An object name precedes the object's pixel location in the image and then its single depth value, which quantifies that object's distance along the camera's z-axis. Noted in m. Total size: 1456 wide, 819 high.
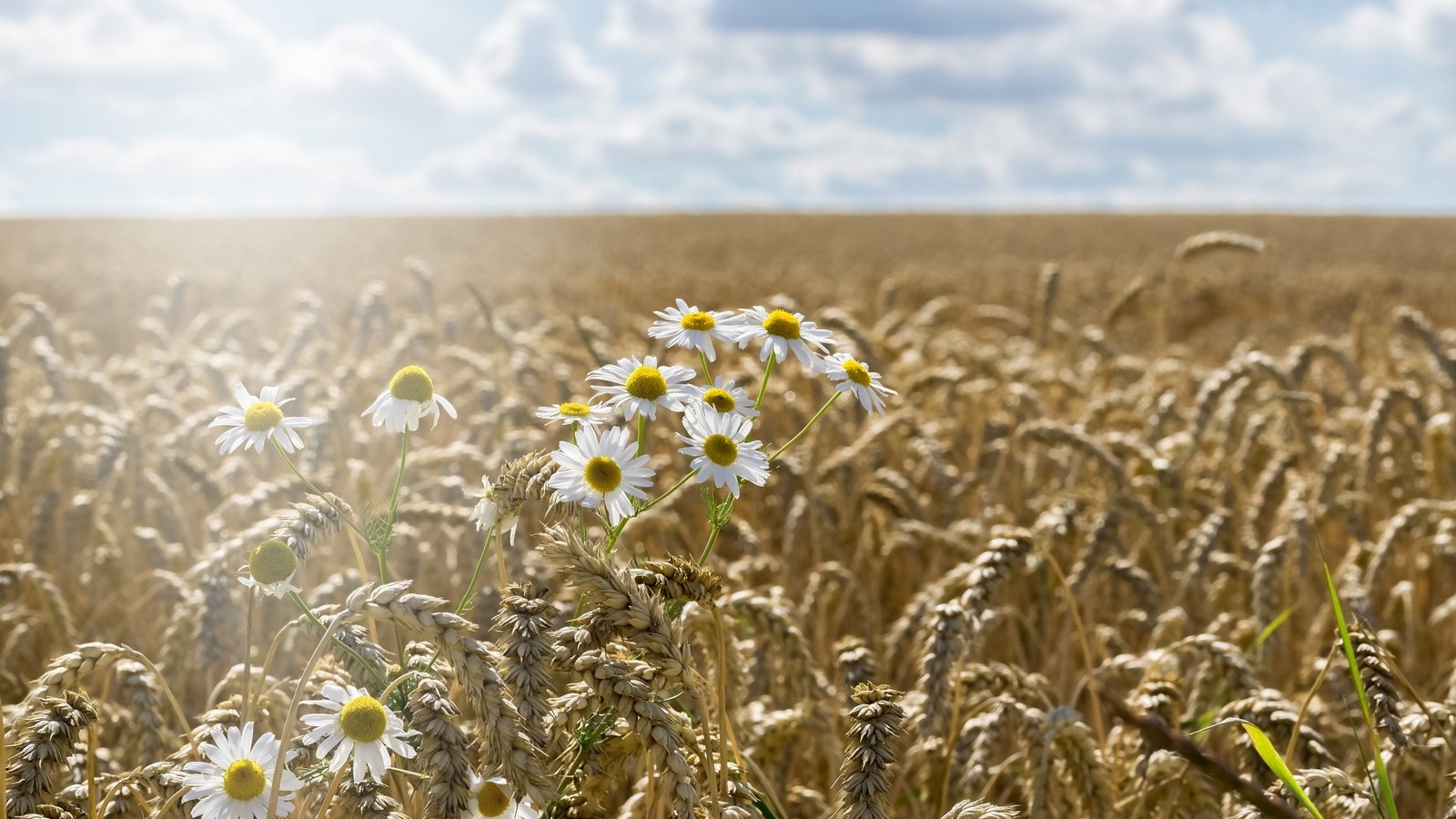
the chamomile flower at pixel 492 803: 0.66
